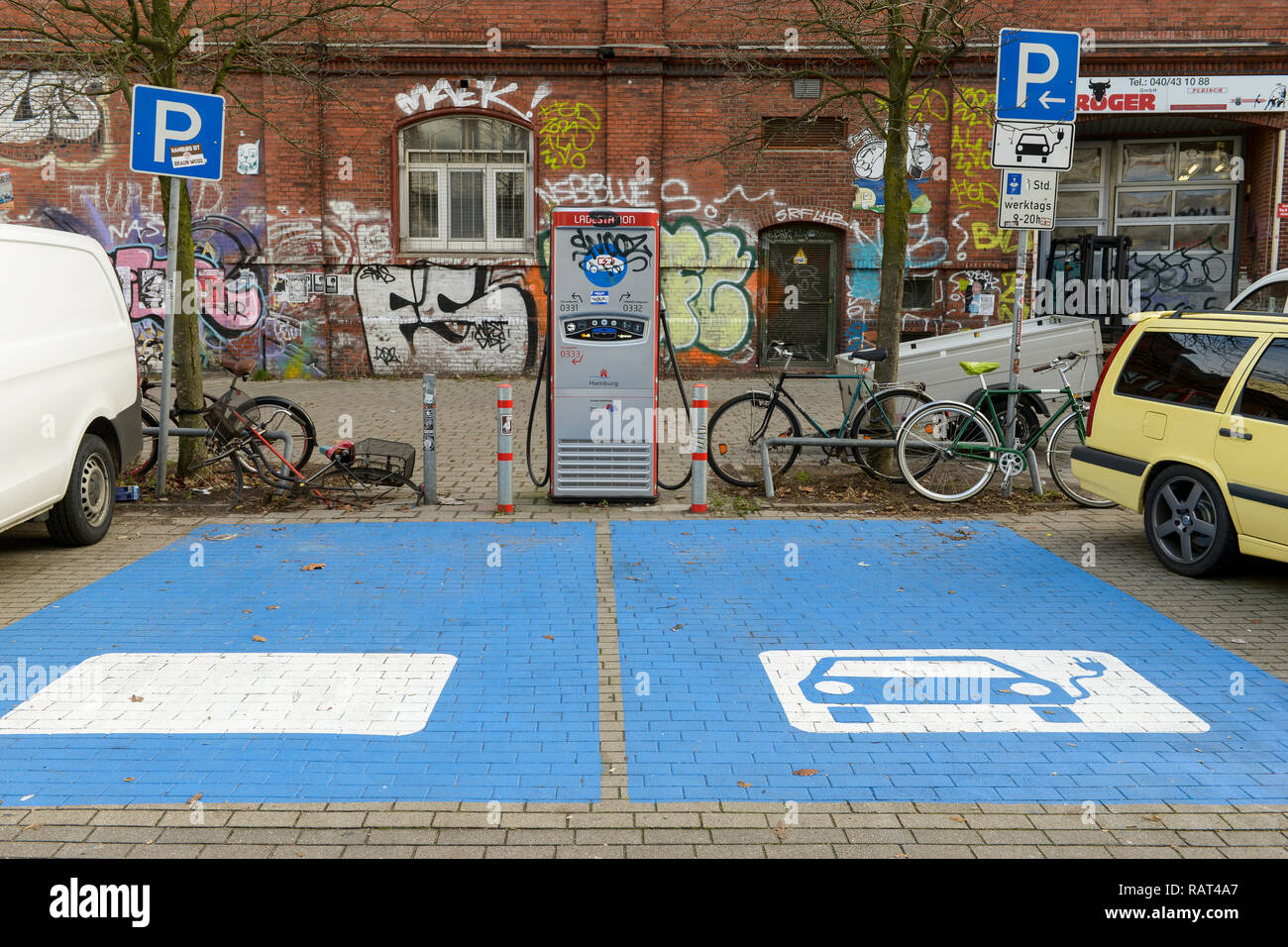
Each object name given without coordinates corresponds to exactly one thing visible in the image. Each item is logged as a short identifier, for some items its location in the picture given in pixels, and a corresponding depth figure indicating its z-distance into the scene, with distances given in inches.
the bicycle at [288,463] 385.7
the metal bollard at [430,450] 384.5
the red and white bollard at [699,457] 364.2
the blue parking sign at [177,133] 369.4
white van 285.1
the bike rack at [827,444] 396.8
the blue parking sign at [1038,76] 384.2
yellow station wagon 280.2
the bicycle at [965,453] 393.1
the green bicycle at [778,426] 409.7
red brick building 757.9
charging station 367.9
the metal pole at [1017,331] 398.7
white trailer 482.0
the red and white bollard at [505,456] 375.6
